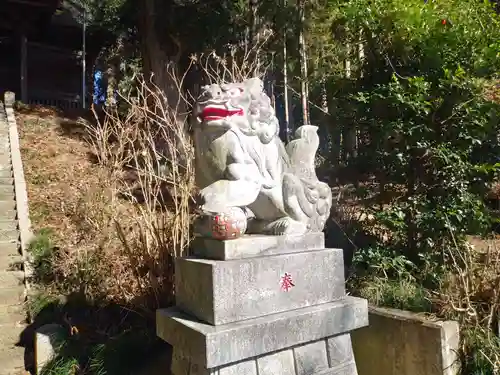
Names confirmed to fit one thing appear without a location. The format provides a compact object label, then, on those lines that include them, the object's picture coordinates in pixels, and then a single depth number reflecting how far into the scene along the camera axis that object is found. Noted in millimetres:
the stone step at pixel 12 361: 3474
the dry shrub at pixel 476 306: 3264
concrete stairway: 3664
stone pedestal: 2410
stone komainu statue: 2580
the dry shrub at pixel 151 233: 3832
